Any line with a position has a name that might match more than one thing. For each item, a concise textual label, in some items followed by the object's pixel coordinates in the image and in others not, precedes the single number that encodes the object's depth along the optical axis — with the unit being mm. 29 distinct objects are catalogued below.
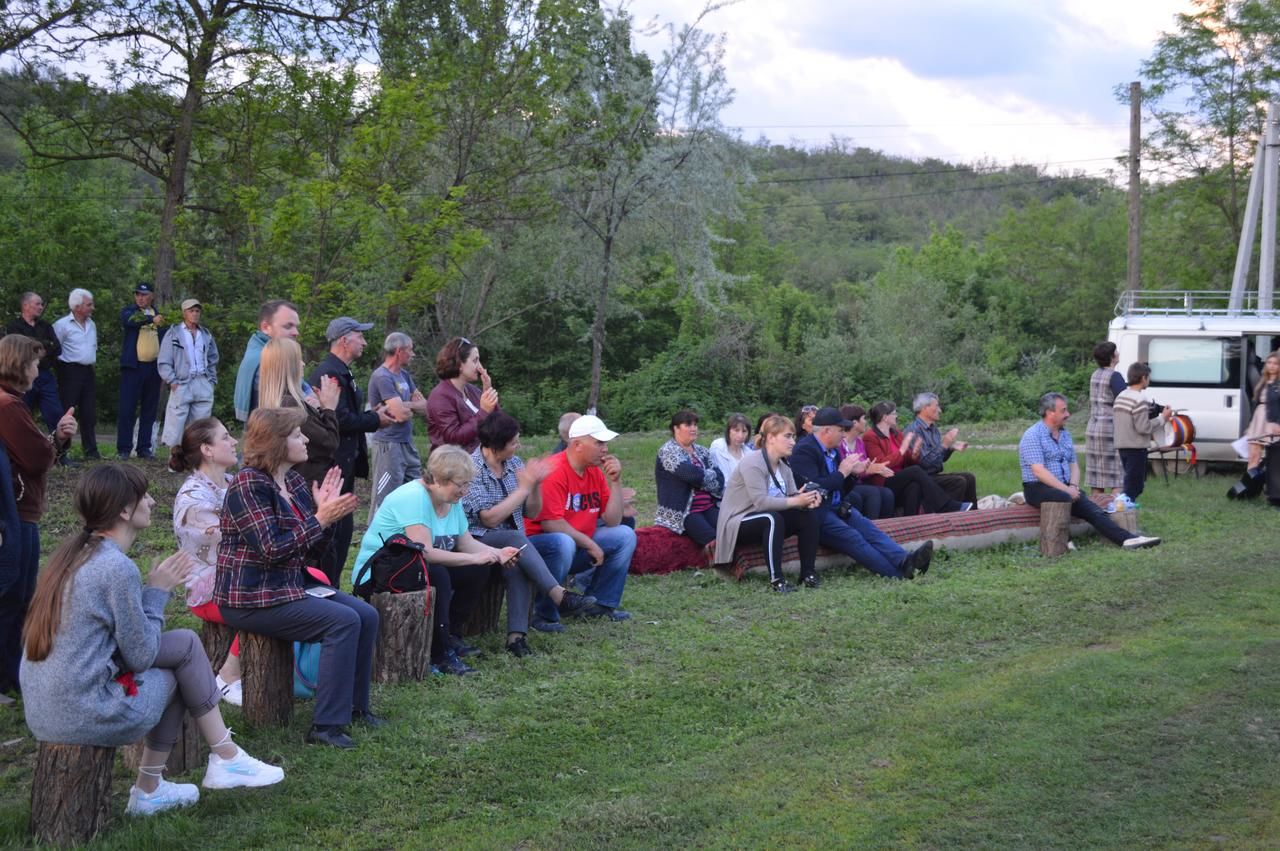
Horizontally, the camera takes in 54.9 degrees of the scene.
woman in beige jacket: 9328
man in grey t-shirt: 8688
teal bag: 6148
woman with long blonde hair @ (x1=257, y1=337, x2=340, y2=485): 6914
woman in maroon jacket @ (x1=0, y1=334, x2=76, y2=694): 5953
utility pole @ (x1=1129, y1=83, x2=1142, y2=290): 26361
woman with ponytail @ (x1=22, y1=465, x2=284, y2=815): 4383
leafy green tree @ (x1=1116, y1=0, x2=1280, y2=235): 30016
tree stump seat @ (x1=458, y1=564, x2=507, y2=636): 7570
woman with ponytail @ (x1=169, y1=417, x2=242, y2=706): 5996
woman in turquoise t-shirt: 6745
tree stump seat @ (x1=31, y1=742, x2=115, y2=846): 4383
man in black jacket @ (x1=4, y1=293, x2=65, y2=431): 11164
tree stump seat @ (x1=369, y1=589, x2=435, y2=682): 6363
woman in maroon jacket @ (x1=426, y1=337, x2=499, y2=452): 8562
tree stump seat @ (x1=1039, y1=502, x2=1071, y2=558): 10938
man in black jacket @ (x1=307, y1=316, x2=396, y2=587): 7734
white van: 16609
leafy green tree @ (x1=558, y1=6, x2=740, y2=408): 20453
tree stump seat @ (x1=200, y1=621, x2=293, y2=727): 5680
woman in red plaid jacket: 5387
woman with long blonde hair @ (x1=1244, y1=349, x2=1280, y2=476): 13836
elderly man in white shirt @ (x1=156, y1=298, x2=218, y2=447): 12641
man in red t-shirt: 7977
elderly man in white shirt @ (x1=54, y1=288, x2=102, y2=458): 12969
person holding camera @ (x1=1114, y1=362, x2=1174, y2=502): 12648
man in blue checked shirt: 11195
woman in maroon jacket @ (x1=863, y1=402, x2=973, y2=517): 11805
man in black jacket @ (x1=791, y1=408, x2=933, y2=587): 9812
